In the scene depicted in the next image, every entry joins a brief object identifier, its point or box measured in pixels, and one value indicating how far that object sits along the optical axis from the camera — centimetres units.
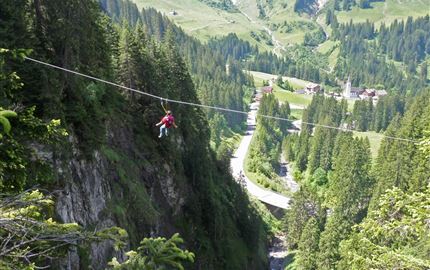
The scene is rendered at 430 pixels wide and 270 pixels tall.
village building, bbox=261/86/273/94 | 19012
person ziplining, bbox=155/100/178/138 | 1723
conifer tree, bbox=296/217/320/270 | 5391
